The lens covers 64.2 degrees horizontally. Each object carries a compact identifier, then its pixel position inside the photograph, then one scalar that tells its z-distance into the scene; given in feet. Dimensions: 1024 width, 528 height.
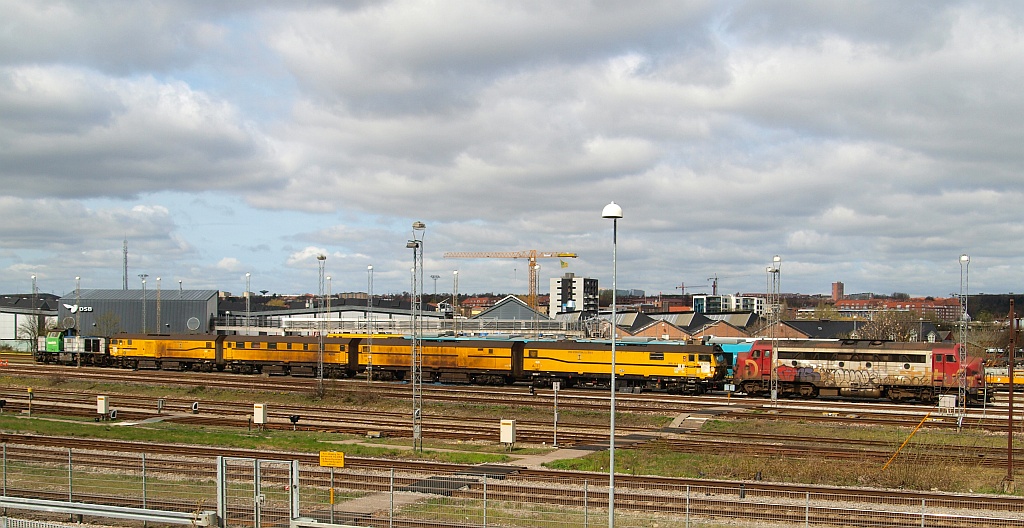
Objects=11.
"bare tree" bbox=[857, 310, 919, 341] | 305.53
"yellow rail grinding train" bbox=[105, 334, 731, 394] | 191.01
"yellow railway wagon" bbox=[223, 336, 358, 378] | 228.84
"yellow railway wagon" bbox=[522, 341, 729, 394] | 188.65
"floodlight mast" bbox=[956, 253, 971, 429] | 139.23
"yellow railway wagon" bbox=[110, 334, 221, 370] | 245.37
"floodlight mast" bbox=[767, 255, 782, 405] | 152.87
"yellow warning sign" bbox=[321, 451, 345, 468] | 69.62
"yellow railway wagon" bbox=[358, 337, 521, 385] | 208.64
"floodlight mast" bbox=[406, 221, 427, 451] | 107.04
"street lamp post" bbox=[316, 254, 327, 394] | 171.97
